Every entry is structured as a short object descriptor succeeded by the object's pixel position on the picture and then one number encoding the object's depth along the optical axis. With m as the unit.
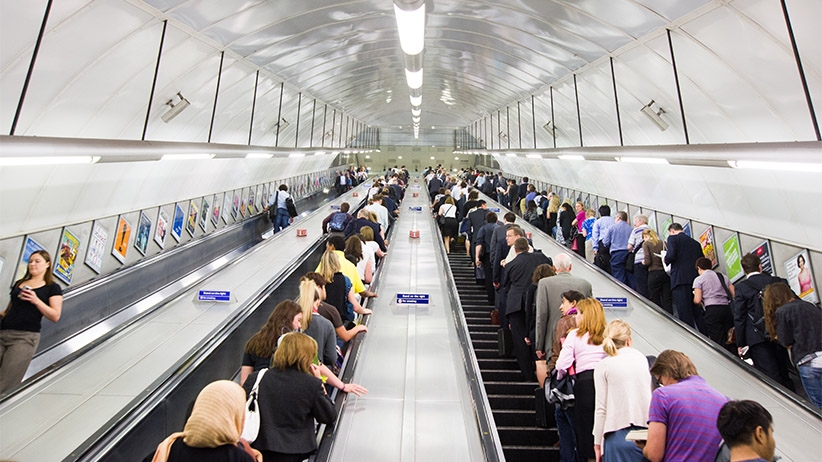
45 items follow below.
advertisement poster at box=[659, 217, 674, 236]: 11.35
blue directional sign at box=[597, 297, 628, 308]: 6.75
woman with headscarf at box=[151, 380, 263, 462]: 2.35
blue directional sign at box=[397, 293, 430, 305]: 6.13
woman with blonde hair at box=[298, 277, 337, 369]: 4.20
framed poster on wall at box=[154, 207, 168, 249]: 12.19
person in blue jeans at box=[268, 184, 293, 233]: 15.89
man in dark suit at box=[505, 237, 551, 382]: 6.01
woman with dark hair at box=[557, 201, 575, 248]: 13.39
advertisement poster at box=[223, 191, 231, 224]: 16.52
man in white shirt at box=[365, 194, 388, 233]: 11.38
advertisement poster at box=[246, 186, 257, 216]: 18.98
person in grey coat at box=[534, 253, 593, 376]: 5.08
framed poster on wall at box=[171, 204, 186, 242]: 13.09
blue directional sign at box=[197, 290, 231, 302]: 7.02
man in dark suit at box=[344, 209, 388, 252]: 8.74
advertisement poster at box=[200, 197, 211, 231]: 14.73
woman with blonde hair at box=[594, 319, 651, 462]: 3.28
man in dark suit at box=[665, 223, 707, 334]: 7.35
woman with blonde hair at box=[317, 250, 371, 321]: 5.54
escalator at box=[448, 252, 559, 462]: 4.86
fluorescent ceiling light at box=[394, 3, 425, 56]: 7.12
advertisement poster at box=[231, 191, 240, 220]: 17.34
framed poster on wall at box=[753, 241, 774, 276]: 7.89
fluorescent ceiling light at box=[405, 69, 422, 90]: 12.78
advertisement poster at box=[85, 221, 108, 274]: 9.48
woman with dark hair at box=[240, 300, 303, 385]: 3.78
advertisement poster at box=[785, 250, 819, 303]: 6.99
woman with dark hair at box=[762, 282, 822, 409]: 4.65
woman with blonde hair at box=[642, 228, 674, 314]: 8.09
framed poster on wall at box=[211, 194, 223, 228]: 15.56
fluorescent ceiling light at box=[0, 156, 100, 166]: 3.63
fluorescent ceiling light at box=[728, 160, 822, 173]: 3.72
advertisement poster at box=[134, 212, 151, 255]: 11.37
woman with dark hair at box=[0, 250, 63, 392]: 4.91
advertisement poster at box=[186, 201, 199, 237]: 13.89
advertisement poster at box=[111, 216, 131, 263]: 10.43
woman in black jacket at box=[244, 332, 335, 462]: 3.08
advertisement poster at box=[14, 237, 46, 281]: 7.52
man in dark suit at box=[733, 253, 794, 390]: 5.52
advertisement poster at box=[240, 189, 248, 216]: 18.20
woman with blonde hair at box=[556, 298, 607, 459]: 3.80
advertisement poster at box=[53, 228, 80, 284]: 8.56
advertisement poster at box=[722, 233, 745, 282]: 8.88
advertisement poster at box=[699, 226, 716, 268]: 9.62
